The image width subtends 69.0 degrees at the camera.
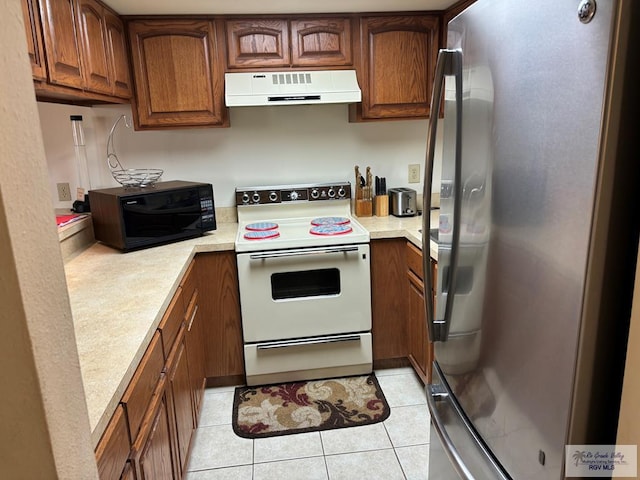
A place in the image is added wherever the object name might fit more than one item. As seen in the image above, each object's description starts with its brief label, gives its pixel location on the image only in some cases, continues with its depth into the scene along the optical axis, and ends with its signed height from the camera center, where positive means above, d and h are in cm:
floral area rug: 224 -132
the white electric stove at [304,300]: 240 -81
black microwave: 222 -32
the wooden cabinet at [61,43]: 155 +38
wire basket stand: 268 -12
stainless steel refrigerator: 70 -15
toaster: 281 -36
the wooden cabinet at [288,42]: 247 +54
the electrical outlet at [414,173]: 302 -20
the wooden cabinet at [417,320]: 229 -91
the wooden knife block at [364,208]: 287 -39
